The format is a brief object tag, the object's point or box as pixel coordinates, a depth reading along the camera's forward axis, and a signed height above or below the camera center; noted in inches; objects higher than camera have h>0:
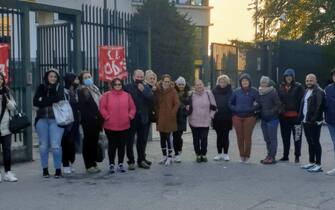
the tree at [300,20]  1123.9 +100.2
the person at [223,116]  443.2 -36.8
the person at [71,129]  382.3 -40.1
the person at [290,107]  437.4 -29.8
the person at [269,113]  429.4 -33.5
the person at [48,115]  365.4 -29.2
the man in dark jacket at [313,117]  391.2 -34.0
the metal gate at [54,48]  484.1 +17.2
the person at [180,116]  433.1 -35.9
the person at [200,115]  438.3 -35.4
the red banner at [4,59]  403.3 +6.8
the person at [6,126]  359.3 -35.3
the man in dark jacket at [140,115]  402.9 -32.9
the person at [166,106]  421.1 -27.5
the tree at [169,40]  1766.7 +87.5
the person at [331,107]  386.0 -26.5
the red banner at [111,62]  495.2 +5.4
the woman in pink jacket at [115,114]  385.1 -30.2
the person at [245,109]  432.1 -30.6
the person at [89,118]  383.6 -32.7
